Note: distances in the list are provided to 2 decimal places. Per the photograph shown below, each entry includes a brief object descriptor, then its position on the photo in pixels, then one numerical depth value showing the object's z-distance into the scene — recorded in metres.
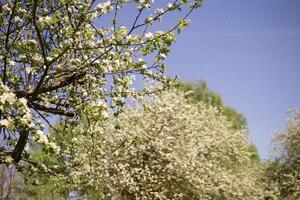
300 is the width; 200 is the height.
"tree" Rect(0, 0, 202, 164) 6.83
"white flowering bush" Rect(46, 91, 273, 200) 20.97
